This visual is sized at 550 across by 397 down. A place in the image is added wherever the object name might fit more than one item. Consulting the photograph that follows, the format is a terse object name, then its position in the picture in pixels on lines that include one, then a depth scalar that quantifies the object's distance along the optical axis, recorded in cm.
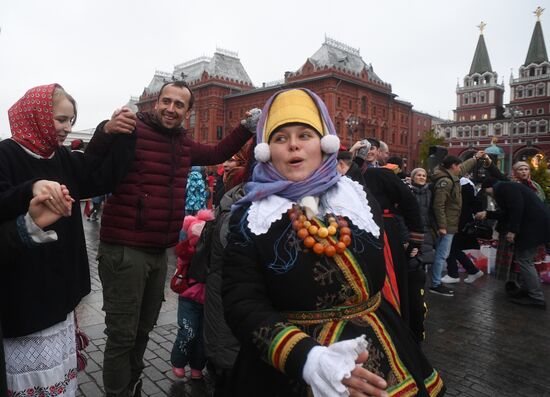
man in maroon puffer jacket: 273
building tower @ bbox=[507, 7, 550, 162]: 5703
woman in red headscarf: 193
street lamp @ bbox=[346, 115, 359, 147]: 3272
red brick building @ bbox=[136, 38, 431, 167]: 4056
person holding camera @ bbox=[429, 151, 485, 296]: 667
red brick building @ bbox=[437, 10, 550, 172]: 5816
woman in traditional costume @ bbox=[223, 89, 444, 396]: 158
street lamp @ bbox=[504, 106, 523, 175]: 2484
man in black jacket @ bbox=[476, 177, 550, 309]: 608
